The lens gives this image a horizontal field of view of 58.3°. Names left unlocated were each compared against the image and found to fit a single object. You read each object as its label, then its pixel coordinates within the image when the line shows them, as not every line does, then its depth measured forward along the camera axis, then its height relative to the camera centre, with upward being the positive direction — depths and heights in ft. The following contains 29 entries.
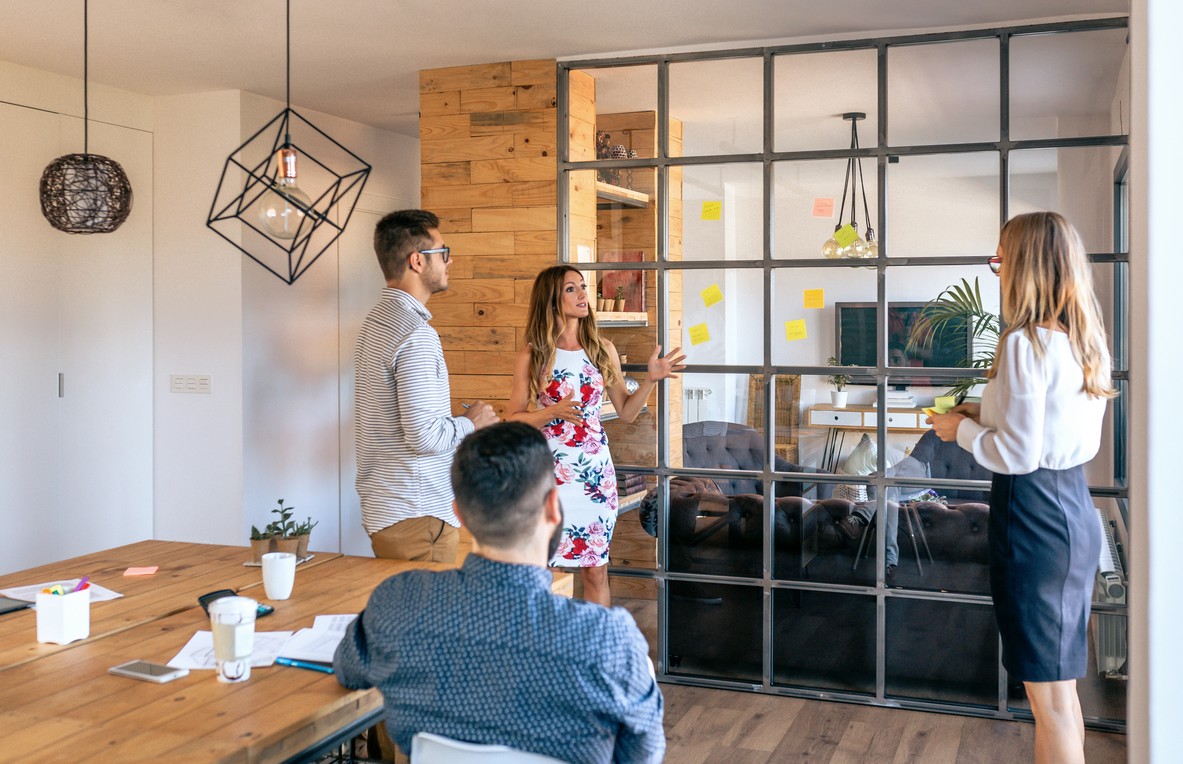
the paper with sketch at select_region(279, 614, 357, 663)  6.08 -1.60
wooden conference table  4.84 -1.66
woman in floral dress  11.78 -0.29
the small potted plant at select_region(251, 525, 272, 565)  8.39 -1.36
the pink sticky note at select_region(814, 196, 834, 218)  12.66 +1.99
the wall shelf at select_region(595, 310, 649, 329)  13.46 +0.70
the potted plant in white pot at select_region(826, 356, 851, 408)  12.64 -0.17
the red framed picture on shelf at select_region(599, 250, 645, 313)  13.56 +1.16
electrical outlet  16.83 -0.14
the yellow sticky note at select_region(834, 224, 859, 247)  12.53 +1.63
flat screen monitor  12.19 +0.39
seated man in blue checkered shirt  4.47 -1.19
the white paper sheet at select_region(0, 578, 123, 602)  7.43 -1.55
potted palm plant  12.10 +0.57
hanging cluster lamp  12.48 +1.73
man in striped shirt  8.71 -0.48
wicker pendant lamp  13.03 +2.22
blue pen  5.90 -1.64
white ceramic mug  7.27 -1.39
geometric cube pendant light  16.43 +3.08
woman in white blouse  7.91 -0.63
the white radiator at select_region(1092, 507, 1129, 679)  11.76 -2.77
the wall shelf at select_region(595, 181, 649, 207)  13.52 +2.29
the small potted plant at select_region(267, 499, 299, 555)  8.41 -1.31
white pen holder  6.31 -1.46
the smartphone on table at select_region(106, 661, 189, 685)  5.71 -1.63
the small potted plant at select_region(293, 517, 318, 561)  8.55 -1.34
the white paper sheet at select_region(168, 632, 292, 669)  5.98 -1.62
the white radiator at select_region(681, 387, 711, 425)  13.30 -0.40
